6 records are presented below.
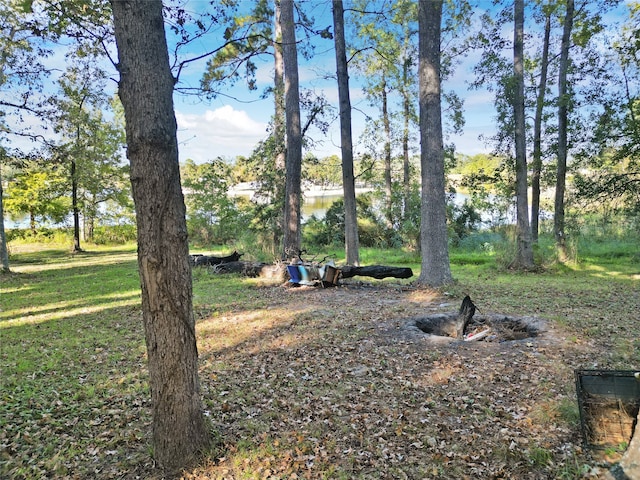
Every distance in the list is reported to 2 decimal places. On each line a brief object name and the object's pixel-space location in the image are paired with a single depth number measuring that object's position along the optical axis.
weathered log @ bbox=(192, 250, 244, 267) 12.76
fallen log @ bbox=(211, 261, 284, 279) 10.75
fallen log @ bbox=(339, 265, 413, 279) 9.23
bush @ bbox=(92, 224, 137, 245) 23.88
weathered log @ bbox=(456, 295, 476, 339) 5.74
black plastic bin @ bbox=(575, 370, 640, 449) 2.97
